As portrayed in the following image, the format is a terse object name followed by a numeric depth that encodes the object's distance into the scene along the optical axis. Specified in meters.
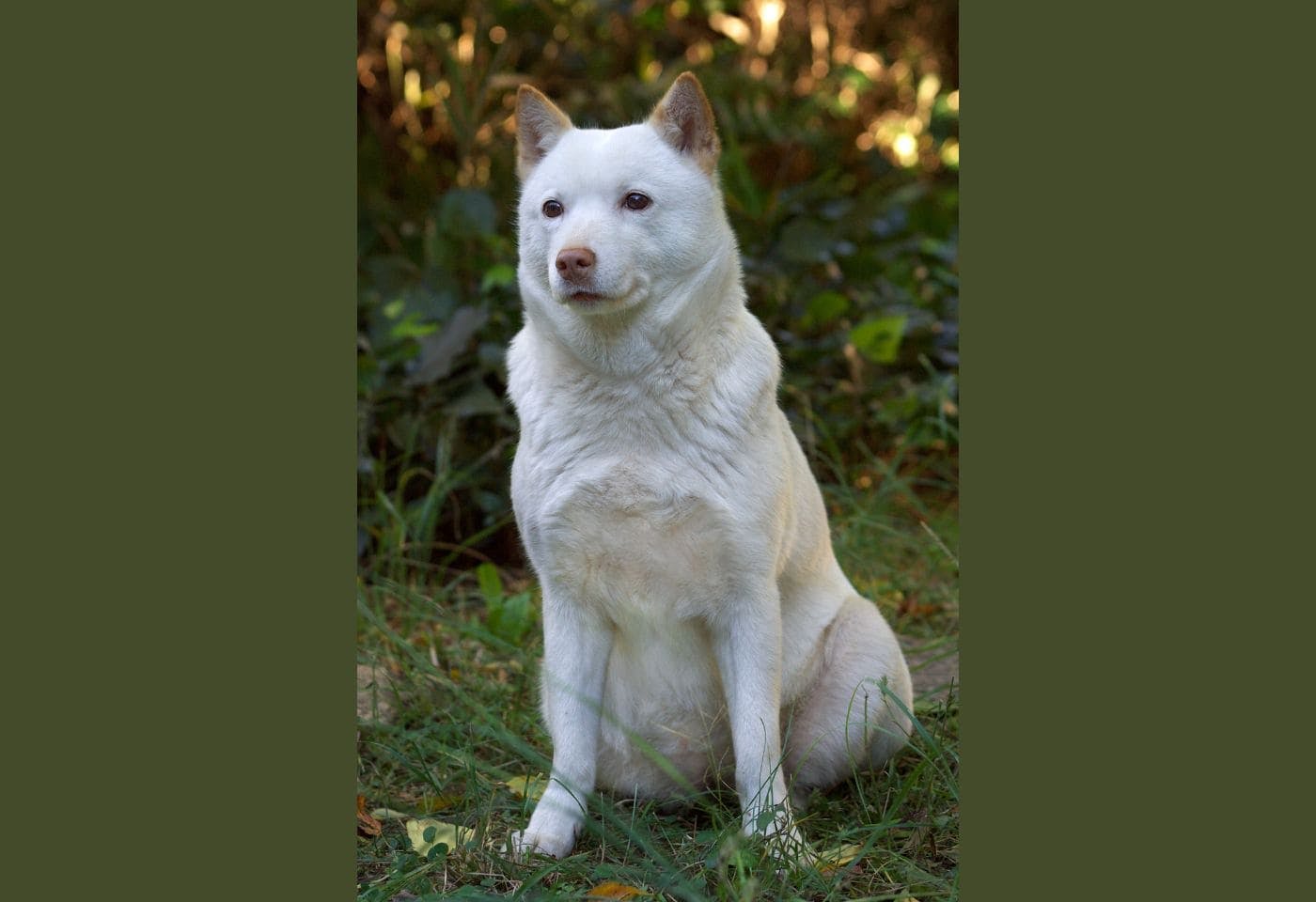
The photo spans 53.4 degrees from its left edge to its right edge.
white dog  2.96
